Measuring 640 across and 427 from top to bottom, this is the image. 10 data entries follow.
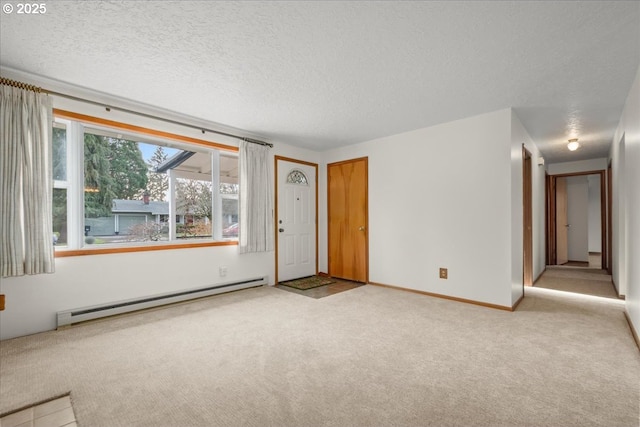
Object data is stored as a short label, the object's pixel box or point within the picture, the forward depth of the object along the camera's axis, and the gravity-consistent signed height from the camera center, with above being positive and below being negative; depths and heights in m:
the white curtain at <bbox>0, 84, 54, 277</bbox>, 2.47 +0.30
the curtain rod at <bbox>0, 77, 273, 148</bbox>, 2.52 +1.17
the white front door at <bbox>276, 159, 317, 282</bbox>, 4.97 -0.11
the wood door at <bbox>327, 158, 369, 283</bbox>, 4.91 -0.10
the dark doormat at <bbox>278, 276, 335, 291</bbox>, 4.61 -1.16
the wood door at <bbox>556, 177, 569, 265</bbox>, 6.99 -0.29
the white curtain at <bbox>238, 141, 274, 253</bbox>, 4.27 +0.21
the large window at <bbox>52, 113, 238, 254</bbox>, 2.95 +0.32
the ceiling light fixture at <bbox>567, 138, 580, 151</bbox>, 4.67 +1.10
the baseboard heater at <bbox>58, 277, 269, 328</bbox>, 2.88 -1.02
